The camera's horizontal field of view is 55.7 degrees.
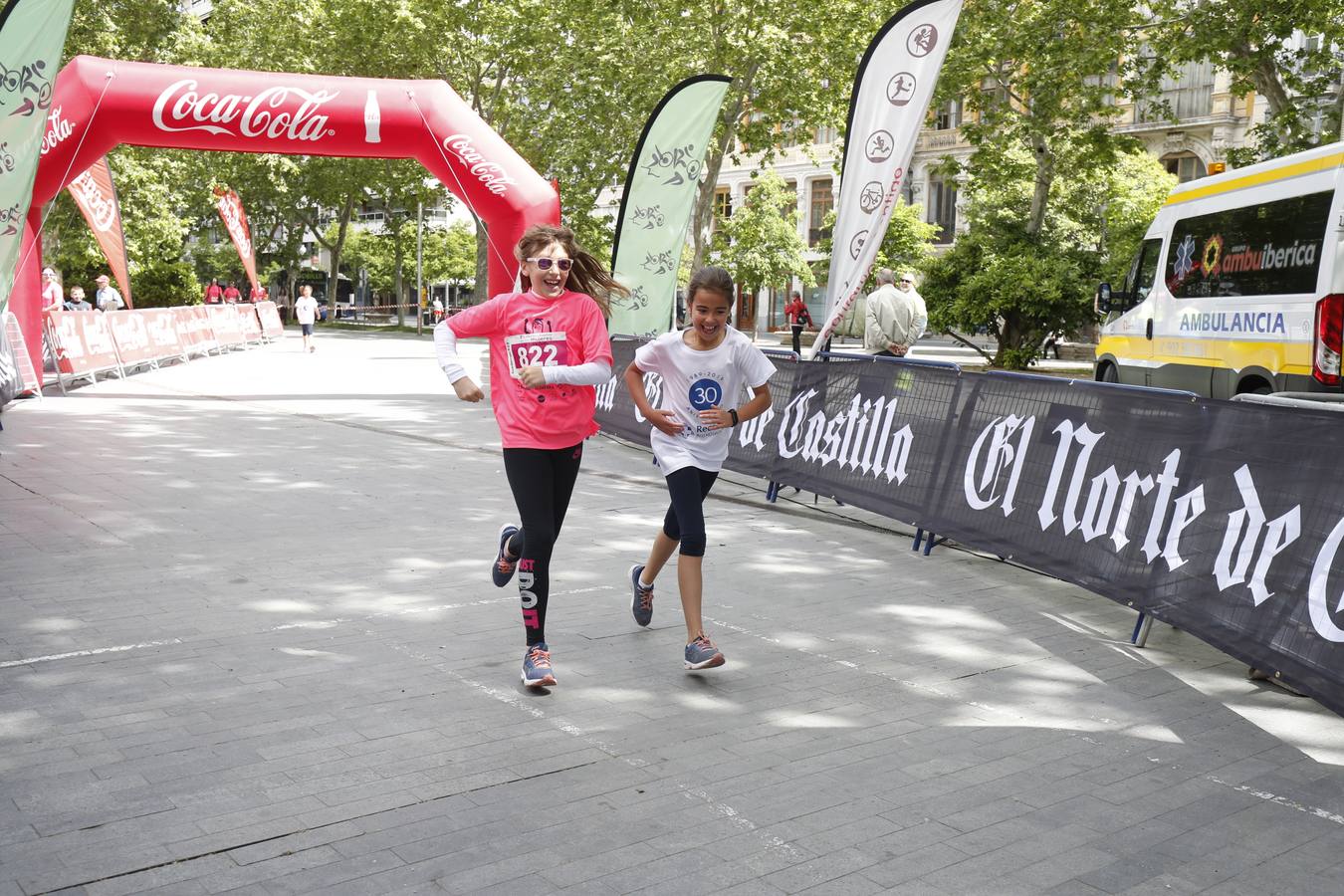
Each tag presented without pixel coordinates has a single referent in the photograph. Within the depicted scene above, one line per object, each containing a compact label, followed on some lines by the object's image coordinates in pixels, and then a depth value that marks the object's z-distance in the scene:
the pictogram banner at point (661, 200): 15.72
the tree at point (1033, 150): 23.84
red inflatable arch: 15.76
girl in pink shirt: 5.31
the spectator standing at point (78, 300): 27.38
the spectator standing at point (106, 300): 30.75
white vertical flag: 10.34
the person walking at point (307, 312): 30.80
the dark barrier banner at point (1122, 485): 5.12
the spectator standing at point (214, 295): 47.94
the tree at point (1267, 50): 20.72
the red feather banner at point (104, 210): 20.42
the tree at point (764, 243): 49.50
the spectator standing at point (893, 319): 14.51
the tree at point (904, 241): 44.59
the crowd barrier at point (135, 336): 18.95
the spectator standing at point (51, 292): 21.98
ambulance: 12.24
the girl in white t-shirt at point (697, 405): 5.52
